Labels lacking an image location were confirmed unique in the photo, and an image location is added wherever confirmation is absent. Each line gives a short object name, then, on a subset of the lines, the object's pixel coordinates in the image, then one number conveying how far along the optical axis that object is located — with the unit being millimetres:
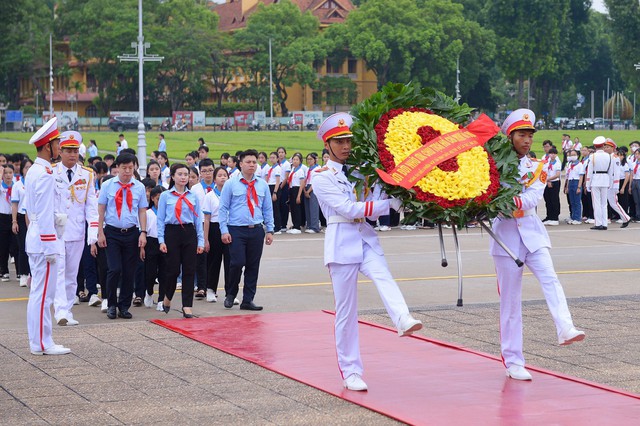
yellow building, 100375
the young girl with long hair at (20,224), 15664
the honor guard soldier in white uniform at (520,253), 8516
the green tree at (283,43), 91250
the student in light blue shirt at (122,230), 12344
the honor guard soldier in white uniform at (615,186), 24703
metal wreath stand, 8125
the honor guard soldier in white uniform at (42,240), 9891
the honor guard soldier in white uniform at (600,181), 24047
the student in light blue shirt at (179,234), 12422
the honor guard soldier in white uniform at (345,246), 8281
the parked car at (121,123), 83875
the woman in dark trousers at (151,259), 13312
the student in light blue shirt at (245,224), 12875
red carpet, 7441
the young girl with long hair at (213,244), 13898
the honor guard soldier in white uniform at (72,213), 11703
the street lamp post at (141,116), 41375
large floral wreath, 7941
